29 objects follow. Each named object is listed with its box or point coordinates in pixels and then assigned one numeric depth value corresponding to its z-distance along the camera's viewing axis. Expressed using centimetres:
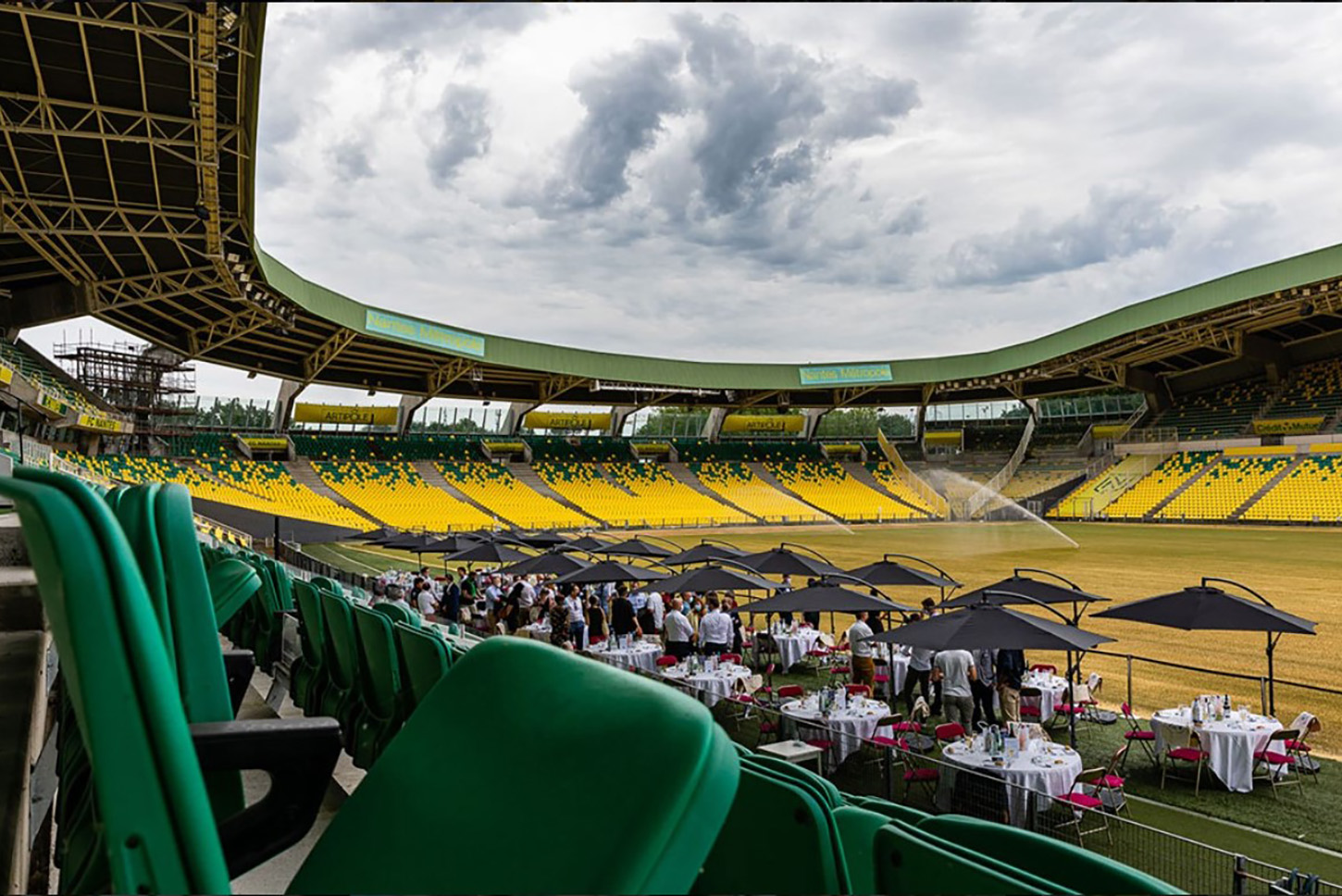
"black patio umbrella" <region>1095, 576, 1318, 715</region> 1101
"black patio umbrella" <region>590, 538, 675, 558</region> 2233
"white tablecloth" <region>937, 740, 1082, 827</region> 877
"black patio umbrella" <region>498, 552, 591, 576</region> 1888
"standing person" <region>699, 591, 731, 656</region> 1597
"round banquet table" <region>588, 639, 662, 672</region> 1465
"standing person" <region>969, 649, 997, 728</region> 1212
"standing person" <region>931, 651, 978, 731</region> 1155
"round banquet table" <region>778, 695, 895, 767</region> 1110
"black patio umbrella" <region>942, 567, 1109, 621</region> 1360
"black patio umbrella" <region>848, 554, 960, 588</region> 1658
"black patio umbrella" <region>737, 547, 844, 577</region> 1809
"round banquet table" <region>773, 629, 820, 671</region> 1688
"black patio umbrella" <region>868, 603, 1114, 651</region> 970
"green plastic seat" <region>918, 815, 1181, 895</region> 148
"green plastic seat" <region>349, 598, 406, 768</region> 352
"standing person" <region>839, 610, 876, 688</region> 1384
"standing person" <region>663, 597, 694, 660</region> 1576
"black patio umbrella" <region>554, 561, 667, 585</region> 1688
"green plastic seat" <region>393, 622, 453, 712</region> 312
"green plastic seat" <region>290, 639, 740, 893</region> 103
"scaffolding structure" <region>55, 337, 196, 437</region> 5138
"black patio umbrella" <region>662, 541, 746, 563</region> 1963
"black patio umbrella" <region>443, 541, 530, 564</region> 2084
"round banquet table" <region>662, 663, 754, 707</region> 1315
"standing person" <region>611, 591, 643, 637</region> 1739
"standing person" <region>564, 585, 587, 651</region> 1662
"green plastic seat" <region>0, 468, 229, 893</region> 90
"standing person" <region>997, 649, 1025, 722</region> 1175
